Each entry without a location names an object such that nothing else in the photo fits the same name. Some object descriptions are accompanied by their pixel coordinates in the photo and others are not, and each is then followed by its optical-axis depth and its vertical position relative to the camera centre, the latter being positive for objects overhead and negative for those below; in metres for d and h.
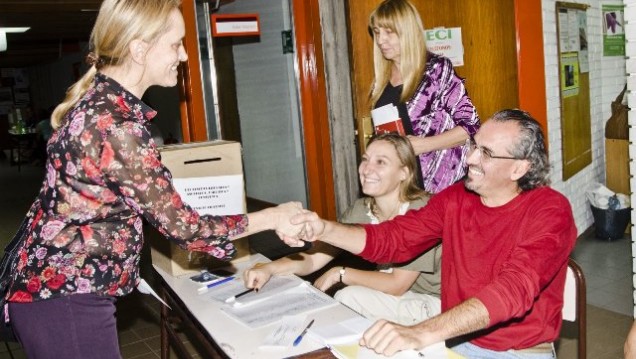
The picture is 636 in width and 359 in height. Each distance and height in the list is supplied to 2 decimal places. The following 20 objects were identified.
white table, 1.75 -0.65
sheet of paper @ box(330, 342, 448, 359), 1.64 -0.65
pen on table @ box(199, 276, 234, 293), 2.40 -0.64
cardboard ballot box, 2.71 -0.34
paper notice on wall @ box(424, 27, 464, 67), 4.81 +0.38
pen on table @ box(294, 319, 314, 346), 1.79 -0.64
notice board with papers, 5.21 -0.03
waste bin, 5.50 -1.20
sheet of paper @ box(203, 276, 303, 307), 2.22 -0.64
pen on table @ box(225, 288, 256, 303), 2.21 -0.64
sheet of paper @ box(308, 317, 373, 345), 1.76 -0.64
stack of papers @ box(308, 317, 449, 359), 1.65 -0.64
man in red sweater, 1.78 -0.49
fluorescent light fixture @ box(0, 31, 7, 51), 9.71 +1.35
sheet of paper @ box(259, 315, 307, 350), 1.78 -0.64
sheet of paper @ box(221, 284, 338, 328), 2.01 -0.64
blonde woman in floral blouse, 1.73 -0.23
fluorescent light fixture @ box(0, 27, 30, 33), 9.89 +1.55
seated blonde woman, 2.56 -0.65
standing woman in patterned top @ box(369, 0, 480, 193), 3.36 +0.00
